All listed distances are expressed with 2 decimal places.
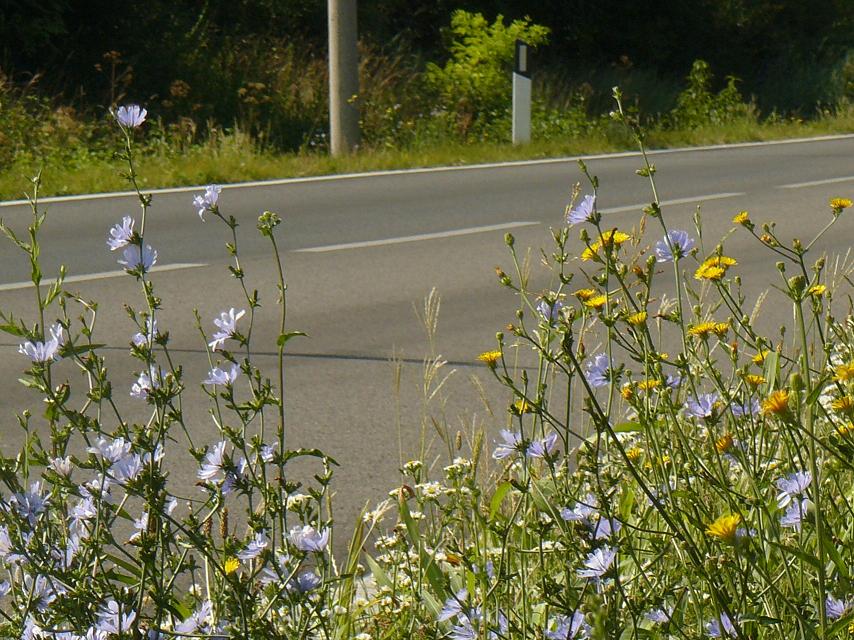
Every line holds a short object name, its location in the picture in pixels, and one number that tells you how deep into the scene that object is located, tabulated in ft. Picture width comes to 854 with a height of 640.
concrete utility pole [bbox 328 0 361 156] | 99.30
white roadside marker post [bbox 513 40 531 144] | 108.88
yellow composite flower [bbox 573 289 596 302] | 17.55
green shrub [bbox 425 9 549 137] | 119.24
